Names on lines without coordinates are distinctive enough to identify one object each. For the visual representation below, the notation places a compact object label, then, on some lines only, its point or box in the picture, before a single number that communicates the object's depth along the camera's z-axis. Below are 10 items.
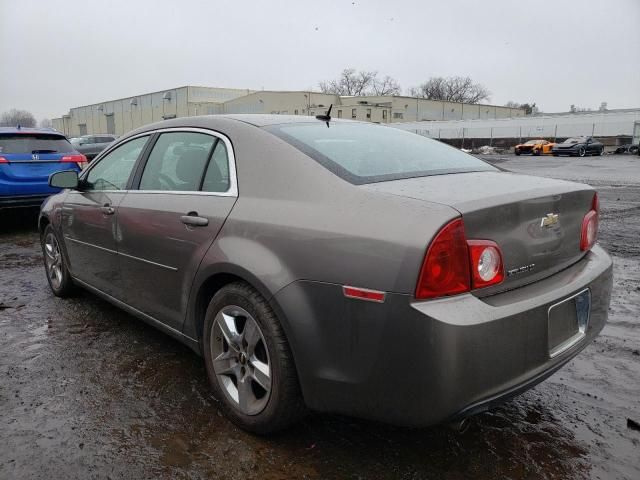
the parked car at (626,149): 38.56
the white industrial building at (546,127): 44.59
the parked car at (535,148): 38.41
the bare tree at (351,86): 96.25
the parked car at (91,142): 19.23
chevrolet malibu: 1.90
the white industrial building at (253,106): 58.80
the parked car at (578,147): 35.41
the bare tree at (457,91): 95.12
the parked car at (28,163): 7.50
